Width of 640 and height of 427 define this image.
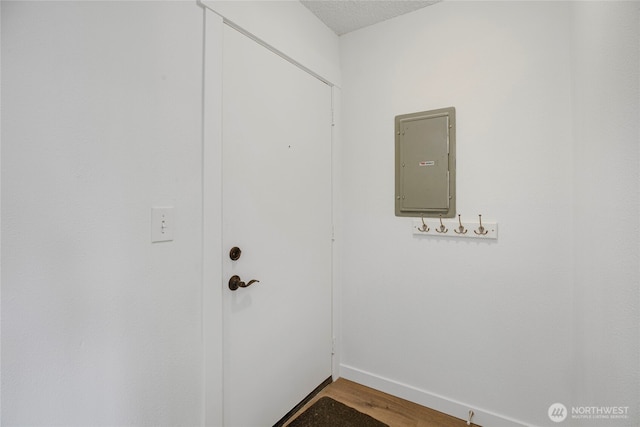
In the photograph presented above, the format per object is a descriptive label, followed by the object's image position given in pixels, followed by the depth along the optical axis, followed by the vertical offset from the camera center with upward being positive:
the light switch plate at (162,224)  1.05 -0.03
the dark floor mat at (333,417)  1.60 -1.17
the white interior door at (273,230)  1.34 -0.08
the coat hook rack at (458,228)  1.59 -0.07
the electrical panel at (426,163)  1.69 +0.33
